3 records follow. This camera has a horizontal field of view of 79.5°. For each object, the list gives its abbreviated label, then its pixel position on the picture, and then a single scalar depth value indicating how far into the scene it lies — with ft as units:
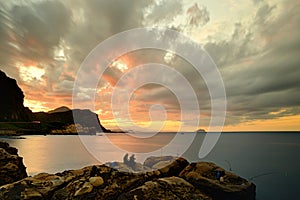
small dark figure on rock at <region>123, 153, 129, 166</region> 58.95
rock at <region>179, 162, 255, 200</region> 51.57
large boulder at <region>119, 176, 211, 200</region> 41.37
